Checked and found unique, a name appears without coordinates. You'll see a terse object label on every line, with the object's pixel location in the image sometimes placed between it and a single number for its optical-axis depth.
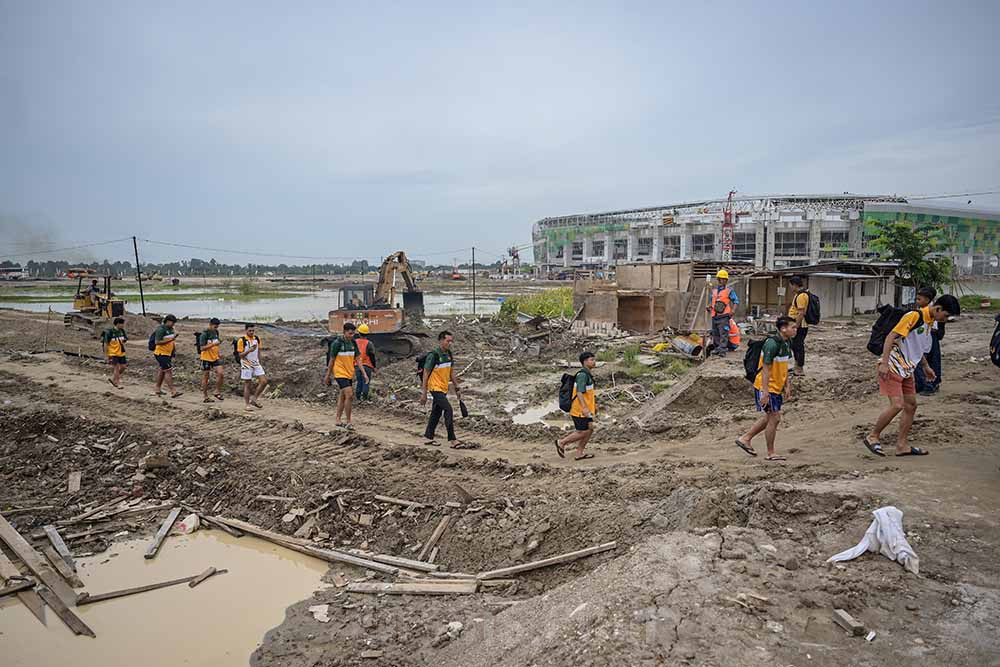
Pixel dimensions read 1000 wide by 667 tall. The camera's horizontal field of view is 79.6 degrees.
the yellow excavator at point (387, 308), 17.91
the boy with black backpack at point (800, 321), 9.80
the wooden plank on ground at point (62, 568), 6.00
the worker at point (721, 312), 12.20
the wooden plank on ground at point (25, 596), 5.52
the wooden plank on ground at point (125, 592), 5.70
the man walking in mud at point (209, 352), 11.88
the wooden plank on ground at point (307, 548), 6.01
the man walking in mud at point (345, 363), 9.94
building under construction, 57.44
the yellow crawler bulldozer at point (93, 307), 23.97
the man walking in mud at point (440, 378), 8.90
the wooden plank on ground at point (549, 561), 5.53
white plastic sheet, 4.10
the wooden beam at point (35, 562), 5.80
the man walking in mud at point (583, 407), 7.72
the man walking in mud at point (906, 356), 6.06
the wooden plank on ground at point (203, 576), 6.14
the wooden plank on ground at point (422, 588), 5.41
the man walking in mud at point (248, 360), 11.76
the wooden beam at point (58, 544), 6.38
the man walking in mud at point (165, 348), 12.34
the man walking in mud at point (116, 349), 13.55
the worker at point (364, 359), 11.47
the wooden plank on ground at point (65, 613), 5.35
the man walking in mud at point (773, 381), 6.82
